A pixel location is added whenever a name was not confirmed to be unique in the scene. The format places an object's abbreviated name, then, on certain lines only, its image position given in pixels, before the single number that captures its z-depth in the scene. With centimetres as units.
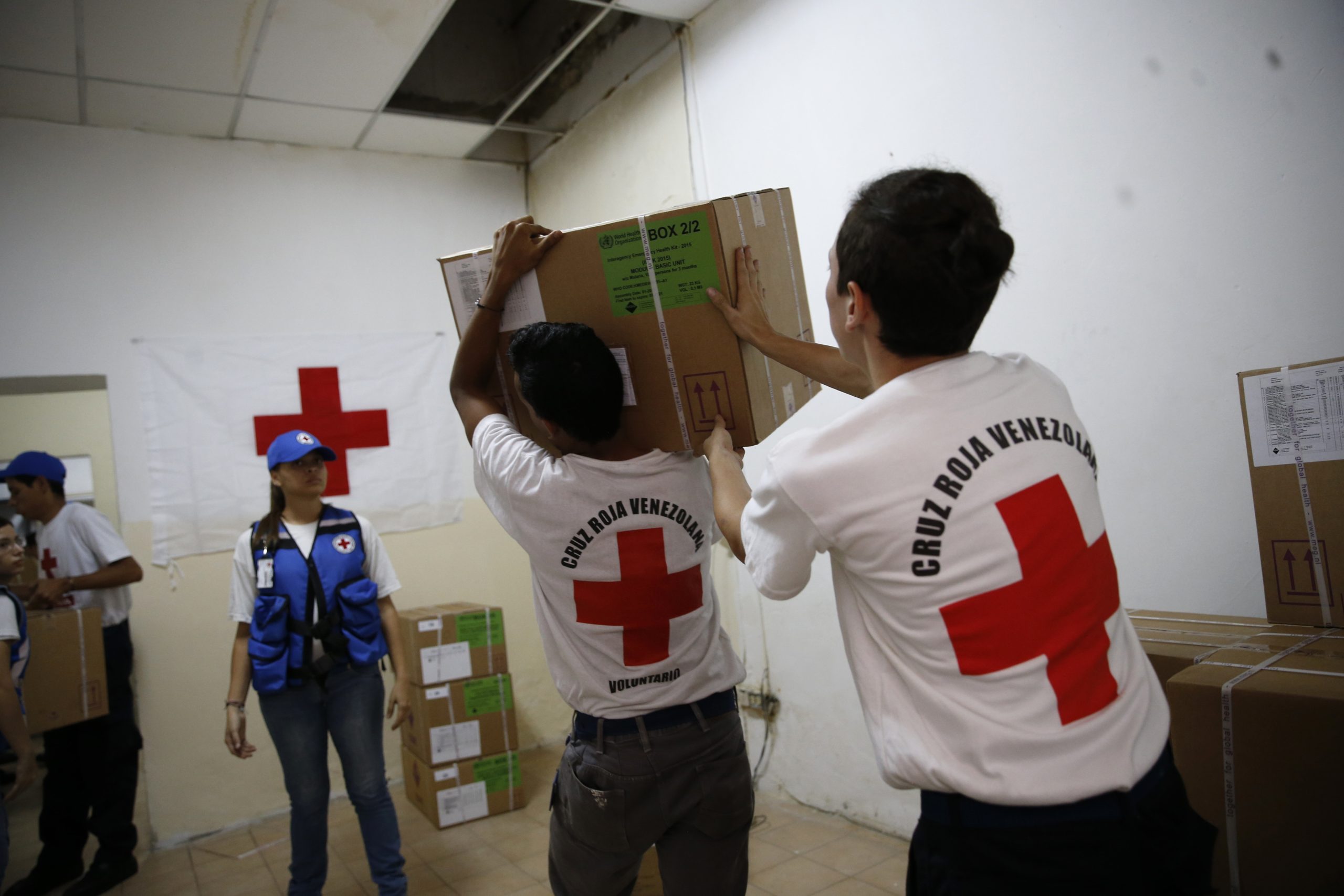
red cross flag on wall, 310
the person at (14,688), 159
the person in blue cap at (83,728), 256
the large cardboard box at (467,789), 292
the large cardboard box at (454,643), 298
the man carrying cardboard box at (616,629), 124
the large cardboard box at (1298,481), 116
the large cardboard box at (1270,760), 93
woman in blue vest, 208
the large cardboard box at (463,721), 296
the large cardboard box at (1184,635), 115
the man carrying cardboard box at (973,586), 73
